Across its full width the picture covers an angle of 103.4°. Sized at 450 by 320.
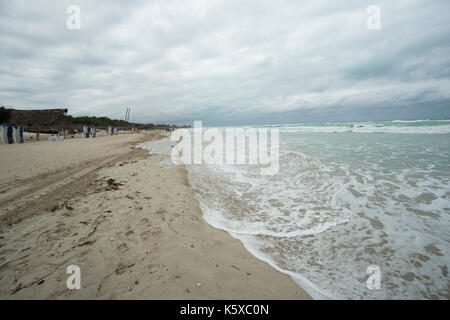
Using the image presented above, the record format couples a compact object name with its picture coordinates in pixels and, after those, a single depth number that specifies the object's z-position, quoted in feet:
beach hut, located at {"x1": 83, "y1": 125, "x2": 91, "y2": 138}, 87.80
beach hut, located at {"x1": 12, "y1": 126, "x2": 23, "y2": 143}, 55.32
